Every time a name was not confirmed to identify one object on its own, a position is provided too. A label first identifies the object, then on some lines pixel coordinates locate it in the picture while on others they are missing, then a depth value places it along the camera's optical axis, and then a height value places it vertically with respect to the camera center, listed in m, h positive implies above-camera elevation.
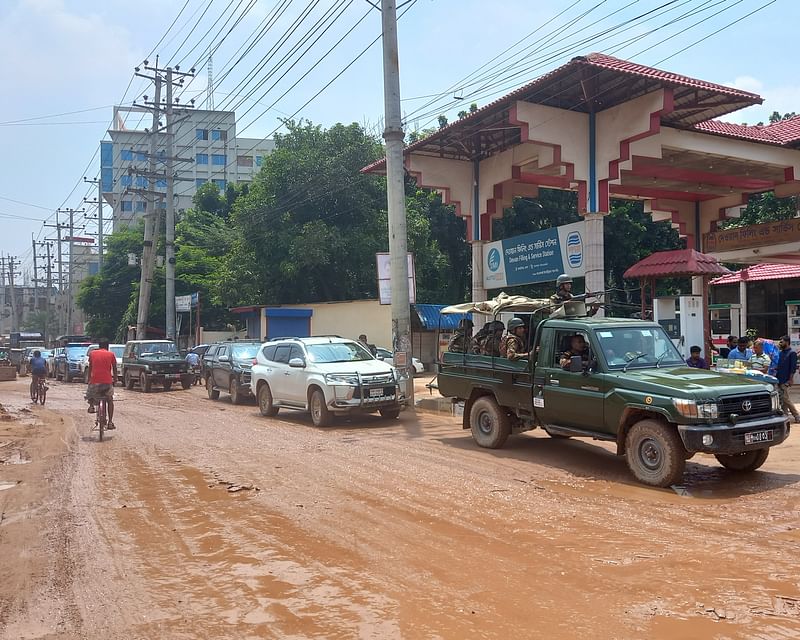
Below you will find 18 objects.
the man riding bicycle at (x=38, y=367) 20.08 -0.92
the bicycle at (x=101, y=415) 12.77 -1.50
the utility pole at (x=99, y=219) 58.88 +10.48
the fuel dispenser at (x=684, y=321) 14.76 +0.13
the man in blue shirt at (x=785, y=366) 12.25 -0.73
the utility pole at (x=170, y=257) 32.28 +3.60
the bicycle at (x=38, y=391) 20.50 -1.65
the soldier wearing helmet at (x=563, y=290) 10.77 +0.61
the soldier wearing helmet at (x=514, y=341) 10.20 -0.18
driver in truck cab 9.09 -0.29
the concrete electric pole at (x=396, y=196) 15.98 +3.15
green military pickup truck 7.54 -0.89
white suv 13.71 -1.00
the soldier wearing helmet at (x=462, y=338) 11.61 -0.14
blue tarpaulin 29.55 +0.53
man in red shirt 13.02 -0.81
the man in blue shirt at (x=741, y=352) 13.61 -0.52
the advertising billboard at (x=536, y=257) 15.87 +1.82
